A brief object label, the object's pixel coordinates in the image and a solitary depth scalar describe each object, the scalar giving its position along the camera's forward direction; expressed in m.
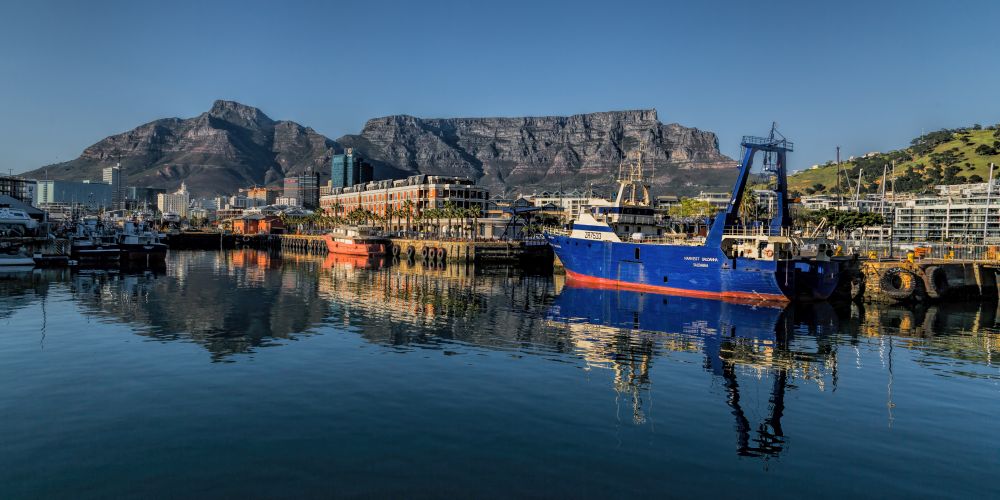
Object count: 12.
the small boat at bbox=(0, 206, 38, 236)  104.62
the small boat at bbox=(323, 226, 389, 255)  135.88
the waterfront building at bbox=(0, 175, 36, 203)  161.75
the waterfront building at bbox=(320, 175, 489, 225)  193.38
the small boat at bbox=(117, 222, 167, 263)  114.12
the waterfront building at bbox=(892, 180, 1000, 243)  150.12
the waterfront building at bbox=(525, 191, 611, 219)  75.38
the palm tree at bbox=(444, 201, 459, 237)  150.24
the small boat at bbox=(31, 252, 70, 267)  89.38
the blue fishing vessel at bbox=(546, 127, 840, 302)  58.01
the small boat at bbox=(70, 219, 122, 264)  101.23
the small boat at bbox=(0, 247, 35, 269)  81.12
